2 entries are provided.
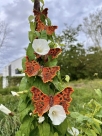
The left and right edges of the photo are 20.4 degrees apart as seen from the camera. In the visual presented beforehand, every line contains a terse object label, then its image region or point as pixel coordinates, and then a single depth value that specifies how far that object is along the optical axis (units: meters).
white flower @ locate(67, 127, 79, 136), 1.25
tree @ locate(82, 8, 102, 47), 20.73
